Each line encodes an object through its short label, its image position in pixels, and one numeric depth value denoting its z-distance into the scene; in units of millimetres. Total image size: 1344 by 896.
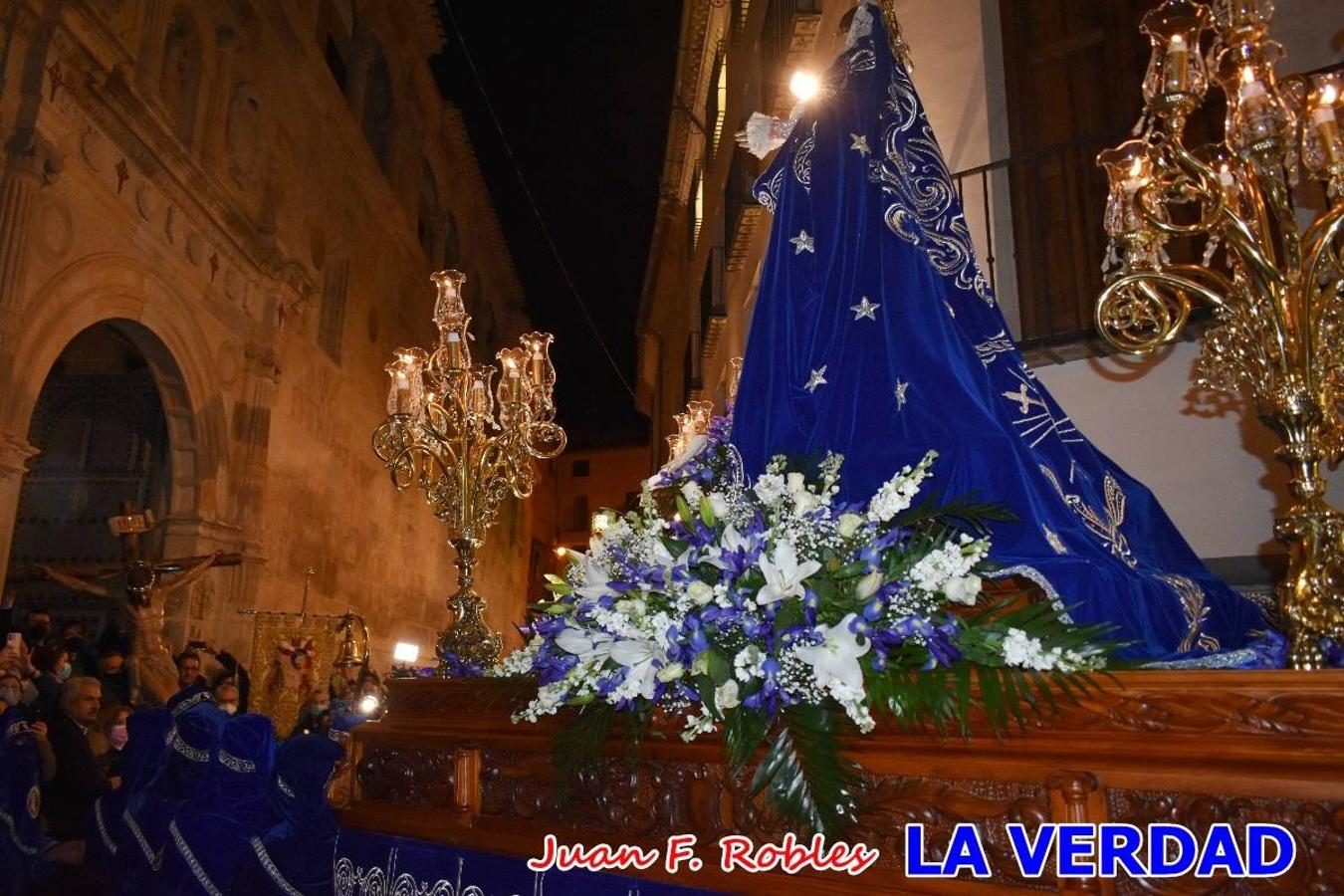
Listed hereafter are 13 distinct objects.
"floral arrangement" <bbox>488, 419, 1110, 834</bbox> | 1913
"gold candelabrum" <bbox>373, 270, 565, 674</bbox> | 4918
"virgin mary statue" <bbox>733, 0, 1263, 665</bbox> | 2514
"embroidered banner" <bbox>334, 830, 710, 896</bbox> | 2373
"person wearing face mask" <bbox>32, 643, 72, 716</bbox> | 7234
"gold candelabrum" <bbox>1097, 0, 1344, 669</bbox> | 2303
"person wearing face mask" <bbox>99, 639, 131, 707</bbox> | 8469
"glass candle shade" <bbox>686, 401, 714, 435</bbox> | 6629
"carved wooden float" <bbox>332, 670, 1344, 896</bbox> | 1581
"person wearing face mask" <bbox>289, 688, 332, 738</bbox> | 6191
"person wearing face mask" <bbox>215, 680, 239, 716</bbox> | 6836
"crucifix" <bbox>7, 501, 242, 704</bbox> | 8133
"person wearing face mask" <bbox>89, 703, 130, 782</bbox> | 7093
